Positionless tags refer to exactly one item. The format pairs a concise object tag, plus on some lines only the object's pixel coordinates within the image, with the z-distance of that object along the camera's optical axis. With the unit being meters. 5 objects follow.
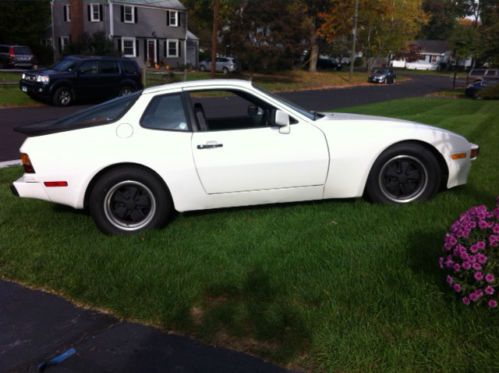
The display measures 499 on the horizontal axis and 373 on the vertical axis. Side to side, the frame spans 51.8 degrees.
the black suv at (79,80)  18.48
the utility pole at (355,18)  44.09
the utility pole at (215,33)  32.16
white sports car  4.71
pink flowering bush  3.04
